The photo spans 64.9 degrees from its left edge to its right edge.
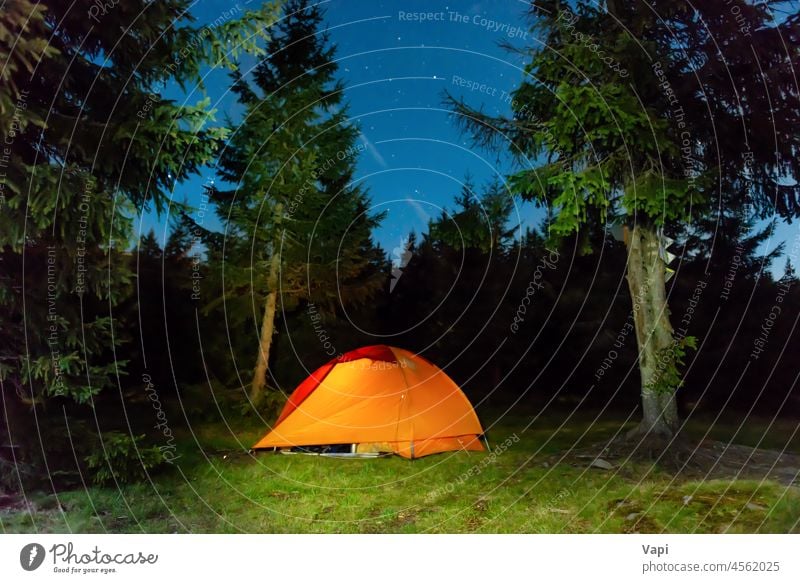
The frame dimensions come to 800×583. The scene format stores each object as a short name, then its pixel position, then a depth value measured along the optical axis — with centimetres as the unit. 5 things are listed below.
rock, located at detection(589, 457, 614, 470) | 512
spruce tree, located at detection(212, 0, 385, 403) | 614
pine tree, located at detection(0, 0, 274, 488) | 395
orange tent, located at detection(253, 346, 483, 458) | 601
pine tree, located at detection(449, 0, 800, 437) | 504
